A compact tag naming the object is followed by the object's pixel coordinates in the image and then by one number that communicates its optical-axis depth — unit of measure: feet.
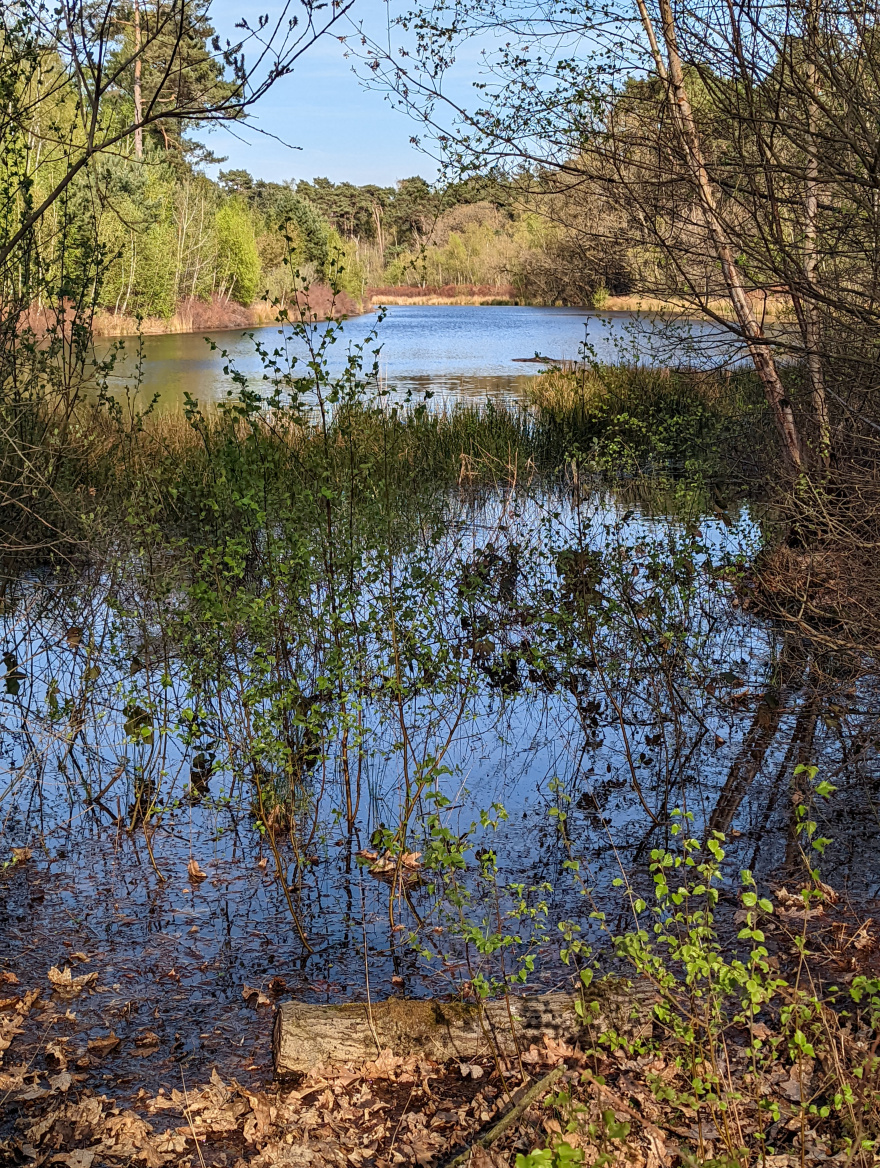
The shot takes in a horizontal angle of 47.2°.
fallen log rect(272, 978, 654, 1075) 9.45
